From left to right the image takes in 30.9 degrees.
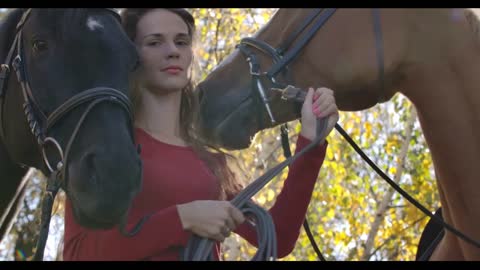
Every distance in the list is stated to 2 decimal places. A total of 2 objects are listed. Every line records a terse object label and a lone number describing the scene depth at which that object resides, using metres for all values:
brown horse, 3.06
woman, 2.60
